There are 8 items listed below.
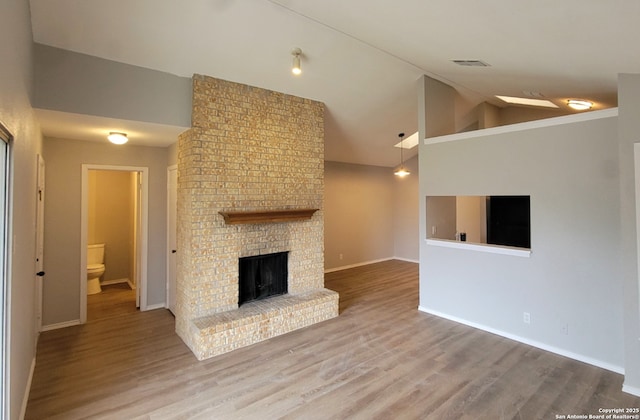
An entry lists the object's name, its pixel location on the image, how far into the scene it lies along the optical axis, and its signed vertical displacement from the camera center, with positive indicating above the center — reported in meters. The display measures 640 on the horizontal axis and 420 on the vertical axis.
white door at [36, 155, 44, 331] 3.44 -0.25
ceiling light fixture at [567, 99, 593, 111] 4.17 +1.54
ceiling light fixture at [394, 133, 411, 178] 6.26 +0.87
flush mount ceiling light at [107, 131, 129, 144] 3.68 +0.94
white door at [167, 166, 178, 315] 4.61 -0.32
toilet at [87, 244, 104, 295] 5.48 -0.91
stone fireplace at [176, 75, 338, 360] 3.56 +0.04
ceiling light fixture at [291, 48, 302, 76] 3.30 +1.77
